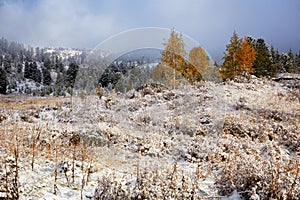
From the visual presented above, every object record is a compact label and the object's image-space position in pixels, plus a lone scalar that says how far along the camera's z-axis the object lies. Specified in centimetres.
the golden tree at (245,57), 3203
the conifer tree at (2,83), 7024
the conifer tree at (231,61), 3288
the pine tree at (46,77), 12475
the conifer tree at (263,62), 3929
